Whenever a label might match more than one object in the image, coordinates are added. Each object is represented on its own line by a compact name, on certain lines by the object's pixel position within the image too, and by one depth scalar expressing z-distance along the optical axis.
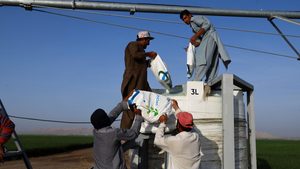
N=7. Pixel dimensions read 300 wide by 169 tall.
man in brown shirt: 4.06
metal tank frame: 4.07
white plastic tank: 4.15
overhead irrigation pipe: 4.45
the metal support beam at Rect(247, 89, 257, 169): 4.81
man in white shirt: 3.04
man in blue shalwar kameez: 4.57
